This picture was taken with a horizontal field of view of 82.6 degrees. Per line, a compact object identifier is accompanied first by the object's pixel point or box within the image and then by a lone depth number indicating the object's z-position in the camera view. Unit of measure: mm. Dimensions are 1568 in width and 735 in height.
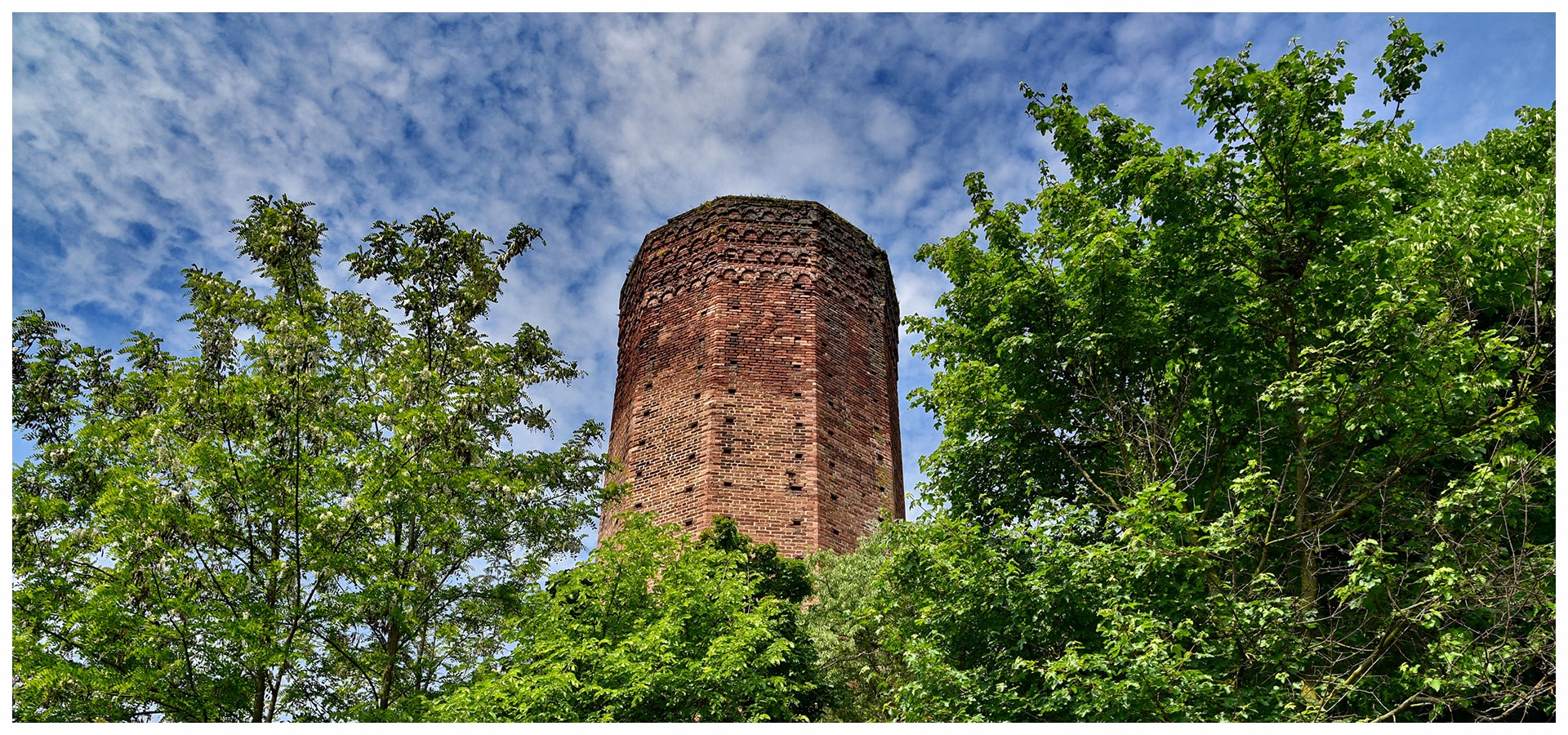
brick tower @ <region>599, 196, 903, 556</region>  19250
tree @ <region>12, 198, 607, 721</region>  8492
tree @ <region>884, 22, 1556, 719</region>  7578
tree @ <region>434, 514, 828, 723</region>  9289
